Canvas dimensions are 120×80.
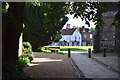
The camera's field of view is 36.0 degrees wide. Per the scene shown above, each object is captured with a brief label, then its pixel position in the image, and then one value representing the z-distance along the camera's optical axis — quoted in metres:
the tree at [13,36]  8.60
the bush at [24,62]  12.15
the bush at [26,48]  19.42
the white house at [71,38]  83.06
